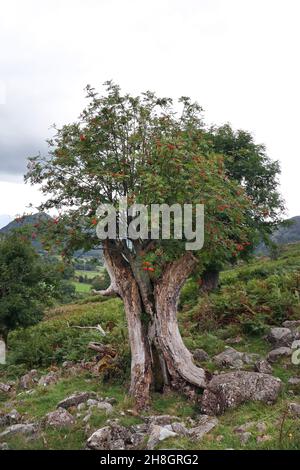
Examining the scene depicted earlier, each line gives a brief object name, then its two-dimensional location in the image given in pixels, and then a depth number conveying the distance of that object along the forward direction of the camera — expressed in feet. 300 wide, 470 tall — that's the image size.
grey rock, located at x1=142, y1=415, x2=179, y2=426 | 30.45
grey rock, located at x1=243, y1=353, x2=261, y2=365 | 40.73
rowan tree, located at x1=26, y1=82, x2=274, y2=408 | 34.32
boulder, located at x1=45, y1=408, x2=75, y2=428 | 31.17
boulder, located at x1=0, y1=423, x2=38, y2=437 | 30.14
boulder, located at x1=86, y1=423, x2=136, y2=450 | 27.20
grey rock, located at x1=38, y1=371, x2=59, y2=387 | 44.56
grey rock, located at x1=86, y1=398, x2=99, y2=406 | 34.79
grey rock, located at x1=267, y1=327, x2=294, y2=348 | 43.93
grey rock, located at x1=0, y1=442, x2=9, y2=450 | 28.17
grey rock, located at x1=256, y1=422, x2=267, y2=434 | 26.39
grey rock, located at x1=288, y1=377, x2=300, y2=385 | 34.64
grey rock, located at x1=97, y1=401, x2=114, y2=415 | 32.60
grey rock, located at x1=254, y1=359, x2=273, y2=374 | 37.00
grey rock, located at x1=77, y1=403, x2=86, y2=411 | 34.22
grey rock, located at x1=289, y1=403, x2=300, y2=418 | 27.99
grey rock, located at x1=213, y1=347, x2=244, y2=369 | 40.19
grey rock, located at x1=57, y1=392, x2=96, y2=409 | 35.47
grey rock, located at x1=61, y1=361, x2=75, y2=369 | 50.67
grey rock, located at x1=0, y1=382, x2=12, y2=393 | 45.57
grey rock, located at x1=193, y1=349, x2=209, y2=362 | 42.96
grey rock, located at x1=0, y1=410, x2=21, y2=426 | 33.91
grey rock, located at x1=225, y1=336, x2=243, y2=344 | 48.14
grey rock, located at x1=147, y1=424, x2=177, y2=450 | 26.55
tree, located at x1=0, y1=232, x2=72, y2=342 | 67.26
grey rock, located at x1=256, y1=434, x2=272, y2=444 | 25.07
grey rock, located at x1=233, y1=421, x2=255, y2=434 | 27.20
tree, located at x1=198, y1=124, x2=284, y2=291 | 82.53
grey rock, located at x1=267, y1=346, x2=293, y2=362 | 40.55
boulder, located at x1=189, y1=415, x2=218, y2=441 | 27.55
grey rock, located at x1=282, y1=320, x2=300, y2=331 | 47.45
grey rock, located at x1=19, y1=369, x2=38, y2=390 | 45.87
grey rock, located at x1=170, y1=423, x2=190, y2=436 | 28.14
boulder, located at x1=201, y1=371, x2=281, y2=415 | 31.96
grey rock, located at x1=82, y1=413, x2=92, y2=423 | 31.25
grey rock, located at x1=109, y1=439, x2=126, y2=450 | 27.07
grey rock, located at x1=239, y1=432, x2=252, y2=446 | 25.66
